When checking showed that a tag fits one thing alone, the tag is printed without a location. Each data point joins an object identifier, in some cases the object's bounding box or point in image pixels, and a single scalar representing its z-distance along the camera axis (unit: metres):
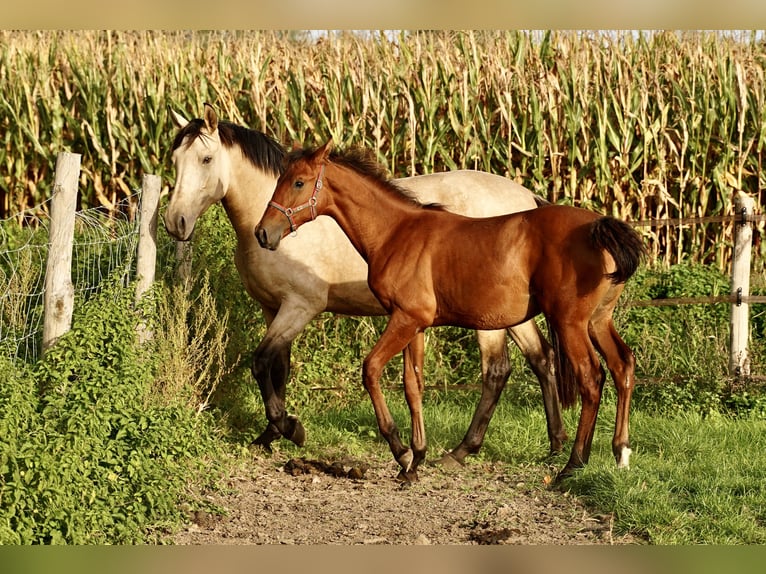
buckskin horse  15.31
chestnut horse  13.01
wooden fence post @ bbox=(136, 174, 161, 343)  14.92
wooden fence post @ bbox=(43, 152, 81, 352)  13.02
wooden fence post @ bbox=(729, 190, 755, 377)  18.80
